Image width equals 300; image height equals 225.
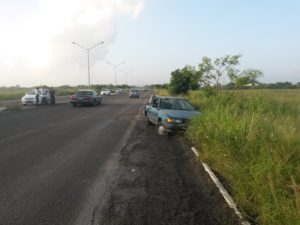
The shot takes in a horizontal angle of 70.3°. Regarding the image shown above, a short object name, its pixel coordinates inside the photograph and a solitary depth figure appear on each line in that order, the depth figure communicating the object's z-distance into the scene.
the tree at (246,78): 20.25
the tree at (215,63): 21.03
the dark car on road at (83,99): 20.13
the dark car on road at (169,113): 7.99
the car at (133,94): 36.33
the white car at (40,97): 21.43
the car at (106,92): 45.78
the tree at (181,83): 25.86
